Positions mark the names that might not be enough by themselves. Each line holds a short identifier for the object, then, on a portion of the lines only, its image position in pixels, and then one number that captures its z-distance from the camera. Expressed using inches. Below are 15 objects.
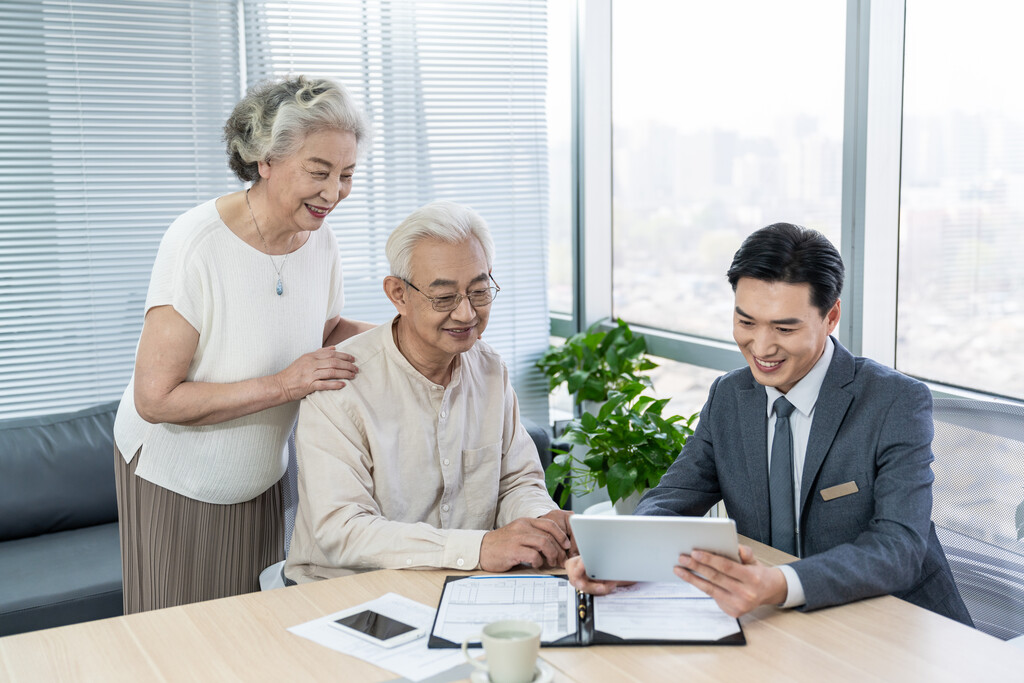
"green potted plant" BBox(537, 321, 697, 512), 104.0
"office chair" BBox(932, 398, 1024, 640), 72.1
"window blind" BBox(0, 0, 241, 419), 125.6
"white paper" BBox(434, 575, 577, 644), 58.8
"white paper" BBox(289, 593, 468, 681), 54.5
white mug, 48.8
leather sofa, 108.7
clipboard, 56.8
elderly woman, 82.3
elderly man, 70.8
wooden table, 53.0
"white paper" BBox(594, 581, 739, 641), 57.8
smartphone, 58.0
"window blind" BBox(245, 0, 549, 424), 140.0
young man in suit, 63.9
